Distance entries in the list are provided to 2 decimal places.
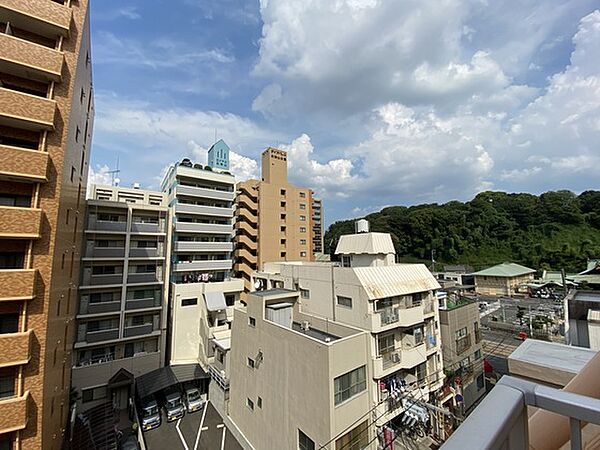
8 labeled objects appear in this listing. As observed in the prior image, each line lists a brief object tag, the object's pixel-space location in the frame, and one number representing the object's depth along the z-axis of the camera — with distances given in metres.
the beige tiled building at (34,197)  7.52
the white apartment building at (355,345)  9.96
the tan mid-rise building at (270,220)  26.83
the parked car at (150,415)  14.57
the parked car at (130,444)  12.62
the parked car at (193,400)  16.30
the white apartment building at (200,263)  19.14
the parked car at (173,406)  15.42
